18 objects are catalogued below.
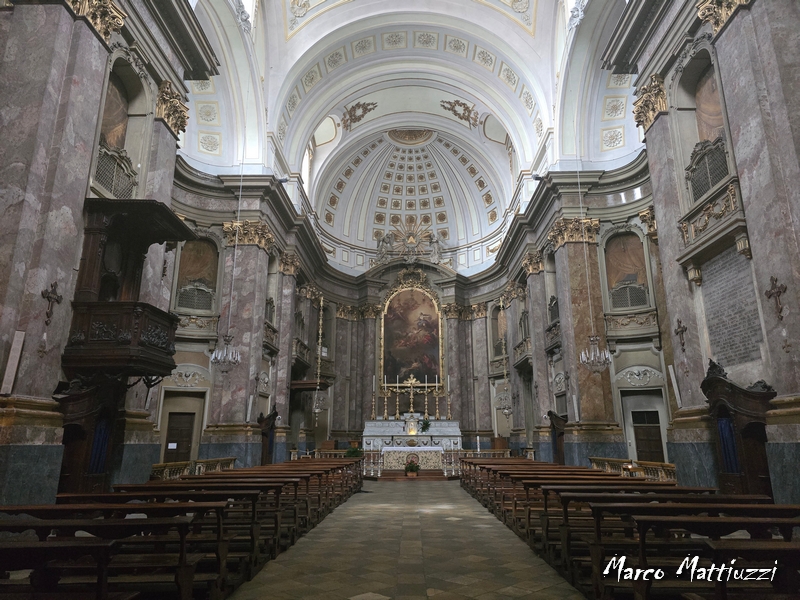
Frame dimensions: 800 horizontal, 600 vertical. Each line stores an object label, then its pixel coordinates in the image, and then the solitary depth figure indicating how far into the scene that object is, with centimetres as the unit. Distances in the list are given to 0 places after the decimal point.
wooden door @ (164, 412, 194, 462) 1597
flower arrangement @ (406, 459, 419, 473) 1885
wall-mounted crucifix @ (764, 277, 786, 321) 707
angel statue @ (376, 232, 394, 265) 3036
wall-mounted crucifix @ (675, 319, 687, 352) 983
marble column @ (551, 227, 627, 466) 1534
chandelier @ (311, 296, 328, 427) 2188
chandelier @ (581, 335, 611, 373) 1350
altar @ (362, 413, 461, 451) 2128
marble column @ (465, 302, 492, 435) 2673
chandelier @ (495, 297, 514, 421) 2402
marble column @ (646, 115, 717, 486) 891
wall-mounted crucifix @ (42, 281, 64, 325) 723
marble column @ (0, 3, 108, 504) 658
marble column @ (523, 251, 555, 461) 1891
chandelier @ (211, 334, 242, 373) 1384
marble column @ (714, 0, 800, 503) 680
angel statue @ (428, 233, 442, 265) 3012
